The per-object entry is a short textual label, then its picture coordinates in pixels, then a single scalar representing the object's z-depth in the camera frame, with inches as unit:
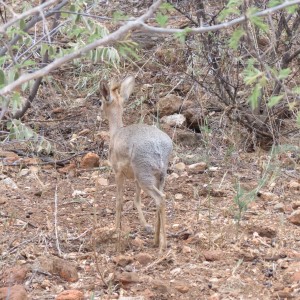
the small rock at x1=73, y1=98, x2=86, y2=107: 656.2
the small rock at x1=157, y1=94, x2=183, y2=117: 623.8
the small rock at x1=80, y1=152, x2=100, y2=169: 541.0
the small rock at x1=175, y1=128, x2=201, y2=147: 586.6
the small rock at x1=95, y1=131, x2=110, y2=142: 584.1
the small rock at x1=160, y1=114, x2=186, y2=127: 606.9
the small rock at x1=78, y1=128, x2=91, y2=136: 606.9
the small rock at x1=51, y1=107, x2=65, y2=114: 645.3
